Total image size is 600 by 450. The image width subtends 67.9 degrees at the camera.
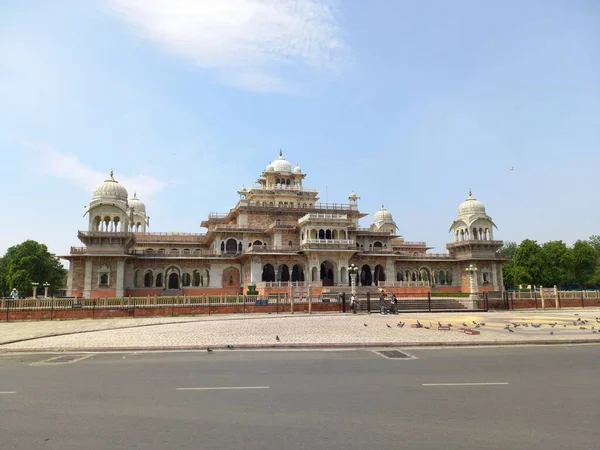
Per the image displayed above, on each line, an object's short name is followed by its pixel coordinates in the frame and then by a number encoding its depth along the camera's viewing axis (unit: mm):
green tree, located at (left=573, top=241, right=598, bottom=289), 72812
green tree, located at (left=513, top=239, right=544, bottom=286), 63297
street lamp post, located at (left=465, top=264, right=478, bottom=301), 34406
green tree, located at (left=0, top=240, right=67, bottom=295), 54094
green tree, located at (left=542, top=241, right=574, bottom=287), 66438
